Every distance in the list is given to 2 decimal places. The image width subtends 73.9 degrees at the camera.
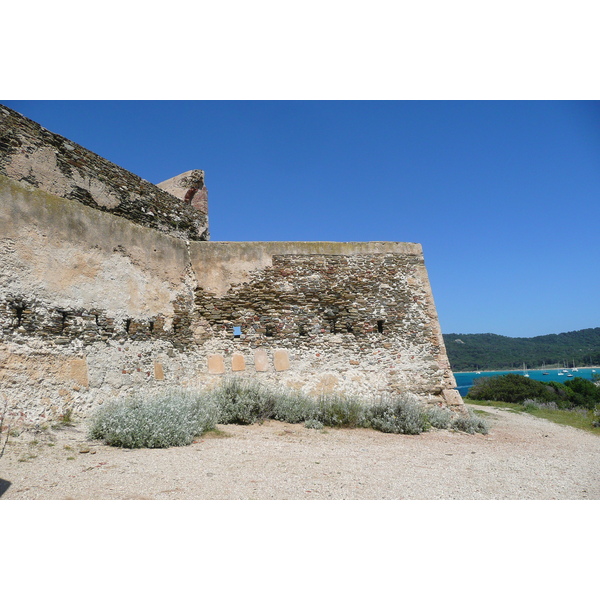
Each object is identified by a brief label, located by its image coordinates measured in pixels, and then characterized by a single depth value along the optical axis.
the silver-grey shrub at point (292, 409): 7.55
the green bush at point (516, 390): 18.55
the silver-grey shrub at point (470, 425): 8.15
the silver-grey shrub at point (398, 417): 7.46
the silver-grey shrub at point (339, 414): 7.52
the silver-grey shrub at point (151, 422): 5.22
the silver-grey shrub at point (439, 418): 8.12
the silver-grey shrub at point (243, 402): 7.16
